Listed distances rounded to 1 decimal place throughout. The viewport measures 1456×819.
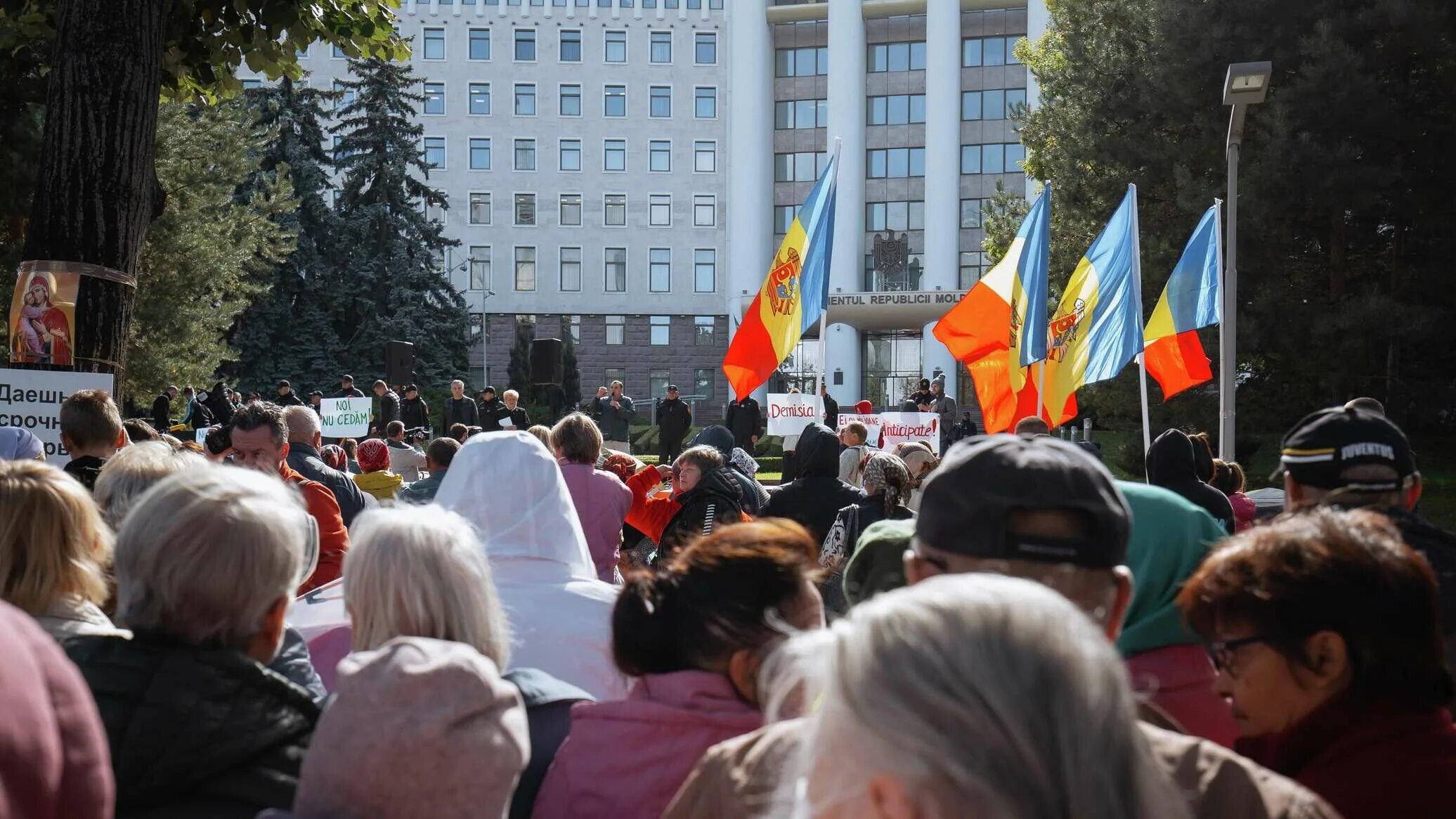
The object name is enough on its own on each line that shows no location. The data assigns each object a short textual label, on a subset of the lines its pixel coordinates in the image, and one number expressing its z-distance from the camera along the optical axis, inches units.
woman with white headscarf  150.5
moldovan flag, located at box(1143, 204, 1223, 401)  539.8
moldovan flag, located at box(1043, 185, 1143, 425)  499.8
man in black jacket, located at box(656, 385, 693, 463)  1031.0
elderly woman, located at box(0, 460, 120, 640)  117.5
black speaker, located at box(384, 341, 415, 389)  1088.8
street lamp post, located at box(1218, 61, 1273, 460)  542.0
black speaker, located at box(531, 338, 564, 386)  1080.2
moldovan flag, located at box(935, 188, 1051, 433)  510.6
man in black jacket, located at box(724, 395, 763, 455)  972.6
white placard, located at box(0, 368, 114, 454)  281.1
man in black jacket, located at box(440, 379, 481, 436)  918.9
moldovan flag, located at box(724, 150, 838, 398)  561.3
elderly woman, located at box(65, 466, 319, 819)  88.8
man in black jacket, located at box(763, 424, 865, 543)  280.5
